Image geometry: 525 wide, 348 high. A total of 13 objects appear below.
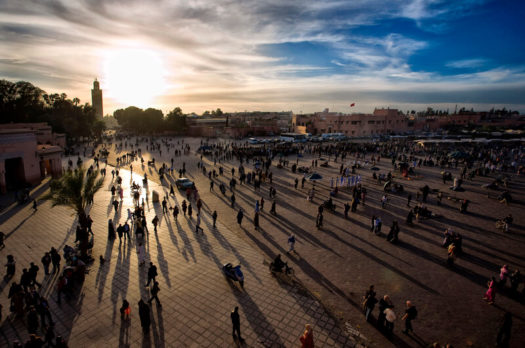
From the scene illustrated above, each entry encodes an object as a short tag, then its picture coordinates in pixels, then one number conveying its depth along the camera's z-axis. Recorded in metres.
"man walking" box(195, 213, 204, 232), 13.01
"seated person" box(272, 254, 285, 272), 9.51
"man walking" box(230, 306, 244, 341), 6.47
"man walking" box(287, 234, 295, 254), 11.02
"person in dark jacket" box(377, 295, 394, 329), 7.15
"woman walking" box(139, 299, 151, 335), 6.65
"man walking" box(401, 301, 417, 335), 6.93
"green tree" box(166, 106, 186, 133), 77.69
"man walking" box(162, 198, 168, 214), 15.48
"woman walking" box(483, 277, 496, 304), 8.24
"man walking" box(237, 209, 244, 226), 13.94
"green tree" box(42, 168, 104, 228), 10.53
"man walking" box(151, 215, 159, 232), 13.35
